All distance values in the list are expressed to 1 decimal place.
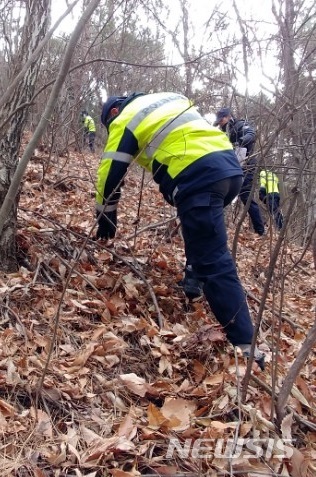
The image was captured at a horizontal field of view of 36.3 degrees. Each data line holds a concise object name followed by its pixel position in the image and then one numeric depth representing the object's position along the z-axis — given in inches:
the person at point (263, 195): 255.8
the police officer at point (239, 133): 185.2
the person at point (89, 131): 326.4
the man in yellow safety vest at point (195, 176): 108.4
